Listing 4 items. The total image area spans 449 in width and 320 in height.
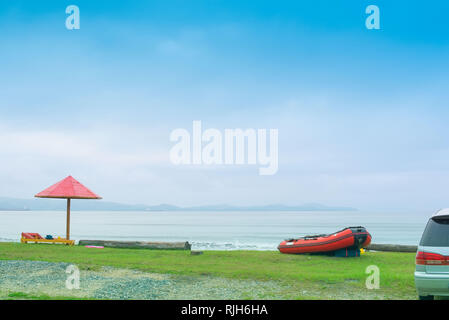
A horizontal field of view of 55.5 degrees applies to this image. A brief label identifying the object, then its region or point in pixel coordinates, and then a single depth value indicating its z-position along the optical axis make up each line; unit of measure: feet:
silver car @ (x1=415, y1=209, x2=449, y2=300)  25.38
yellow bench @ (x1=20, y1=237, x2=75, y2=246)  80.54
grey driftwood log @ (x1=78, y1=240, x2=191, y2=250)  72.84
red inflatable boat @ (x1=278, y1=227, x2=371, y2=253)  62.03
